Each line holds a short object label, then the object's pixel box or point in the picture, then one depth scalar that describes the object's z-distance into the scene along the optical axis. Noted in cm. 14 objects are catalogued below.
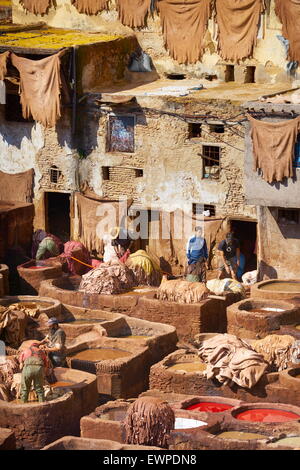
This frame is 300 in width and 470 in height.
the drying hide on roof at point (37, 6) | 4941
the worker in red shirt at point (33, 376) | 3453
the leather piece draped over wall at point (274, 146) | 4216
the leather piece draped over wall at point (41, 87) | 4634
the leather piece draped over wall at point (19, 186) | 4806
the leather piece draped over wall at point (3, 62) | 4709
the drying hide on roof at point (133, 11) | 4772
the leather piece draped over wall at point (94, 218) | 4656
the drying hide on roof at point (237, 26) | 4597
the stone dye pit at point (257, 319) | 3934
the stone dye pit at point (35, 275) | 4397
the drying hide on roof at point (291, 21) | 4514
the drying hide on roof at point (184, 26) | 4684
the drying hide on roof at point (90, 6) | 4834
